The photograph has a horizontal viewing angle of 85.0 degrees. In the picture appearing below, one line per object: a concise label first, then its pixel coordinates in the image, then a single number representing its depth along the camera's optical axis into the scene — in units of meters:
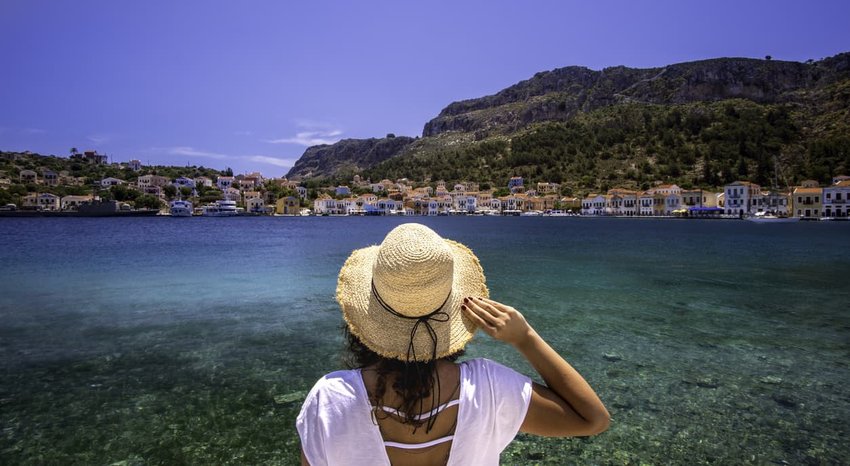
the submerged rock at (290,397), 5.21
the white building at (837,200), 67.62
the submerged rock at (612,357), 6.70
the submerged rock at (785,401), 5.07
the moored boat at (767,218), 72.06
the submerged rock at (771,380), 5.74
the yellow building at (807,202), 71.94
